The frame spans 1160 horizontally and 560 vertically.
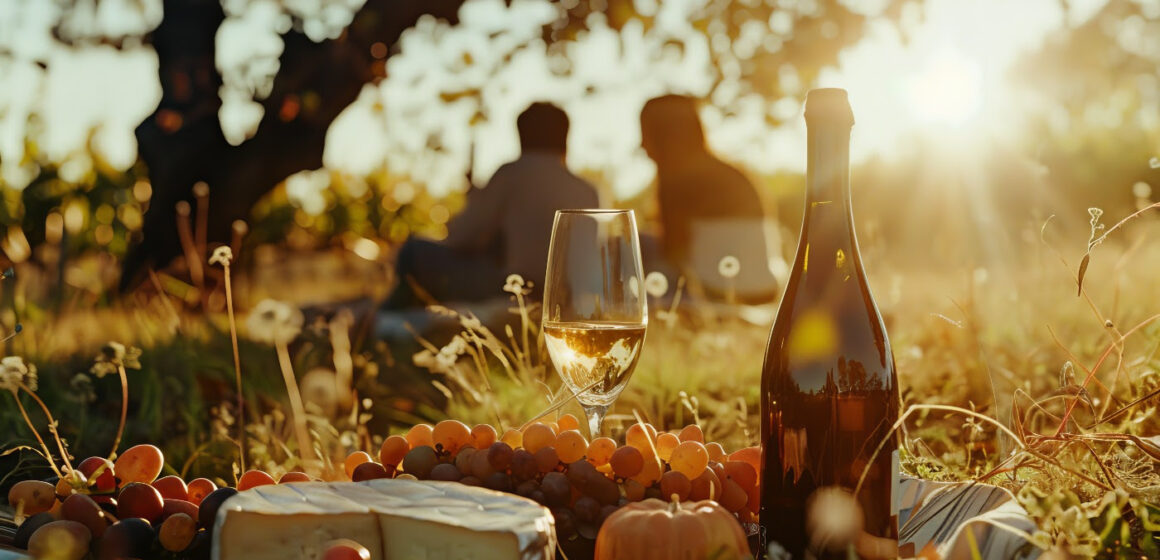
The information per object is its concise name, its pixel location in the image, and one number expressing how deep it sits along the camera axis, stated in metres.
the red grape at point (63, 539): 0.97
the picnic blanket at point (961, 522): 0.97
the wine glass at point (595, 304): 1.18
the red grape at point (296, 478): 1.12
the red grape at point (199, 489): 1.11
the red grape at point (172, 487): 1.09
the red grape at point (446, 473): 1.10
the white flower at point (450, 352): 1.29
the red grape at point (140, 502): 1.05
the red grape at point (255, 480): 1.12
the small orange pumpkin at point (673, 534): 1.00
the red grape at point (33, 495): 1.05
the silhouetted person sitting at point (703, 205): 5.44
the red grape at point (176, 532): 1.03
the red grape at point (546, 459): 1.09
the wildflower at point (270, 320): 1.42
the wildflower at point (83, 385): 1.30
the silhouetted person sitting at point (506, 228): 5.18
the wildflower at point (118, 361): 1.16
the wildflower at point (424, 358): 1.38
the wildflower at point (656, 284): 1.57
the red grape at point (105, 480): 1.06
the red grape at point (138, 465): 1.10
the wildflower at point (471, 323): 1.29
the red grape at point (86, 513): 1.02
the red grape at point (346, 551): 0.96
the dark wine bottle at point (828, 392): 1.08
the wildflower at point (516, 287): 1.28
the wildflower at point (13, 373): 1.07
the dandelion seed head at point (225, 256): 1.23
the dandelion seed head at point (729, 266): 1.66
